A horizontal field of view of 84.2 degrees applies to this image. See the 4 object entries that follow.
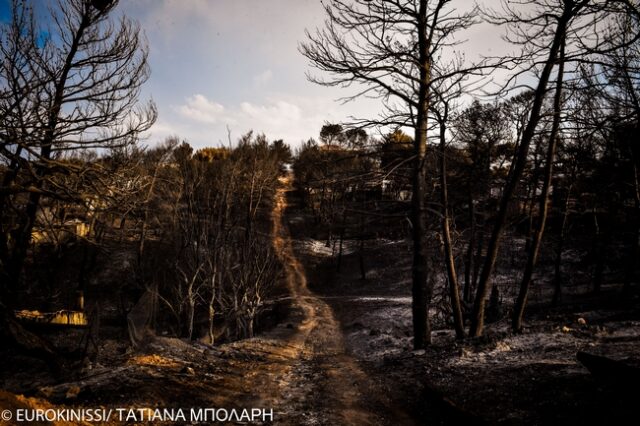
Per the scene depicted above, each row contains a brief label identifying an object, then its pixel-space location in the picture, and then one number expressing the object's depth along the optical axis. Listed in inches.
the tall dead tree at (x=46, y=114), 229.6
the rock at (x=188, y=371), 237.7
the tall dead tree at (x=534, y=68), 247.0
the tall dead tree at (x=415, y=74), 285.1
